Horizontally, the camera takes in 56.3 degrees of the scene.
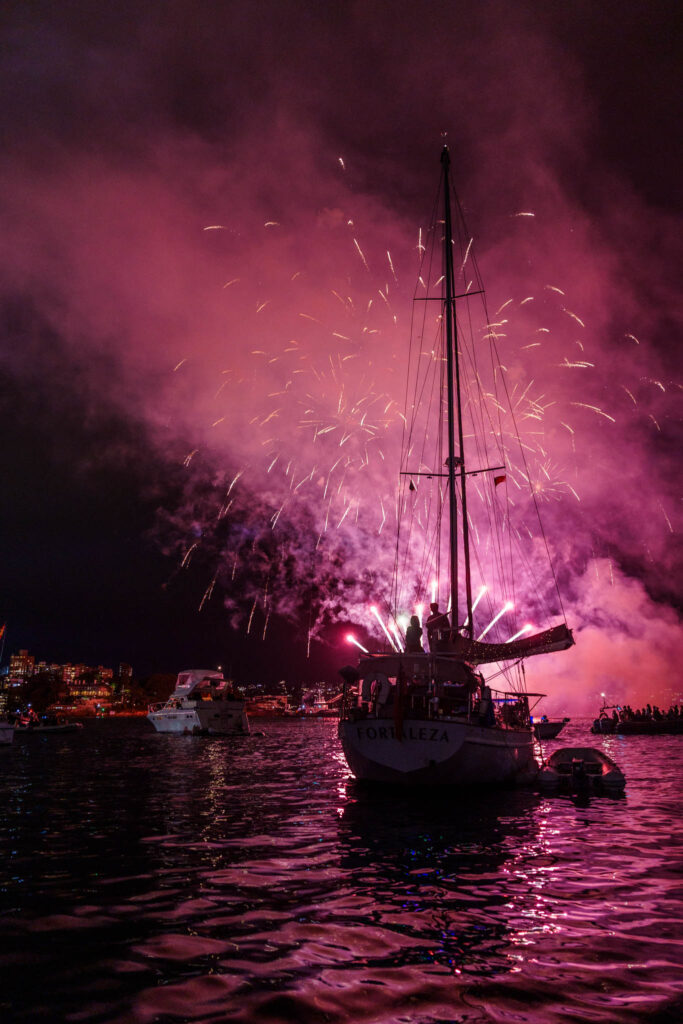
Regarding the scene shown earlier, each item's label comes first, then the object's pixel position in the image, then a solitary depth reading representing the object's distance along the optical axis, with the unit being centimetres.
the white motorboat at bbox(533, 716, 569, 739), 8321
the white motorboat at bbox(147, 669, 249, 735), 7850
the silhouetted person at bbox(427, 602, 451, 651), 2608
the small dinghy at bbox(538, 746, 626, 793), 2447
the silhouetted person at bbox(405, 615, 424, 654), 2606
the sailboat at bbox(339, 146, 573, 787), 2059
